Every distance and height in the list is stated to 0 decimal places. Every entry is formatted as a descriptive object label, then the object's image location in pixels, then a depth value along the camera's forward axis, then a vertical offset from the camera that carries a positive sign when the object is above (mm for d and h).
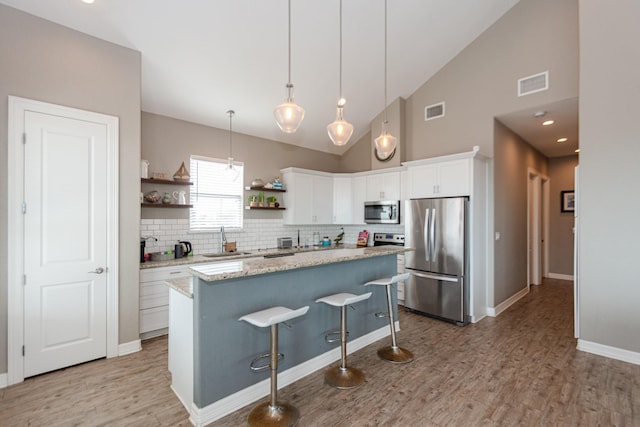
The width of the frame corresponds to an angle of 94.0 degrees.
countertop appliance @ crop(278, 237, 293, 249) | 5547 -546
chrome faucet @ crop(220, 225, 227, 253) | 4805 -436
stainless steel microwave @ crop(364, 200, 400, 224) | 5215 +31
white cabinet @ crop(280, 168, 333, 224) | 5547 +328
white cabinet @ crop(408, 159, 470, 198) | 4152 +508
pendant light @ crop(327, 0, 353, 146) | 2934 +839
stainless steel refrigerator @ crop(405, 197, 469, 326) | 4090 -643
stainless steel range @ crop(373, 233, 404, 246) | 5359 -466
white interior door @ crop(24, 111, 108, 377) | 2748 -274
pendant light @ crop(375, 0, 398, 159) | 3229 +777
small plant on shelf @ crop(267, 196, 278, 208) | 5393 +229
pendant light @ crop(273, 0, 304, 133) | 2545 +860
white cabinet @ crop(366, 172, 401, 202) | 5289 +503
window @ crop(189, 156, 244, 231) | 4672 +295
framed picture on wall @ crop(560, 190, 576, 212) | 6703 +292
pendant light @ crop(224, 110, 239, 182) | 4916 +781
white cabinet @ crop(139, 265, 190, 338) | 3551 -1051
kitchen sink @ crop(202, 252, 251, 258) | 4375 -619
